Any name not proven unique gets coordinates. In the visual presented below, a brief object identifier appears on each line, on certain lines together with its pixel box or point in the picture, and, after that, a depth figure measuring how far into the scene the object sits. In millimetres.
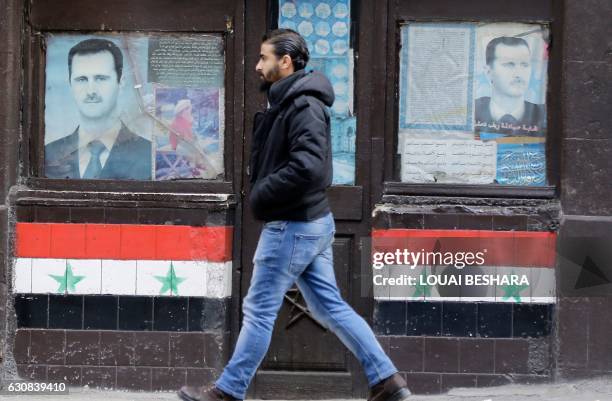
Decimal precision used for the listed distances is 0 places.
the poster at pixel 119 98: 13430
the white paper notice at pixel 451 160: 13430
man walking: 10156
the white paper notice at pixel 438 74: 13367
